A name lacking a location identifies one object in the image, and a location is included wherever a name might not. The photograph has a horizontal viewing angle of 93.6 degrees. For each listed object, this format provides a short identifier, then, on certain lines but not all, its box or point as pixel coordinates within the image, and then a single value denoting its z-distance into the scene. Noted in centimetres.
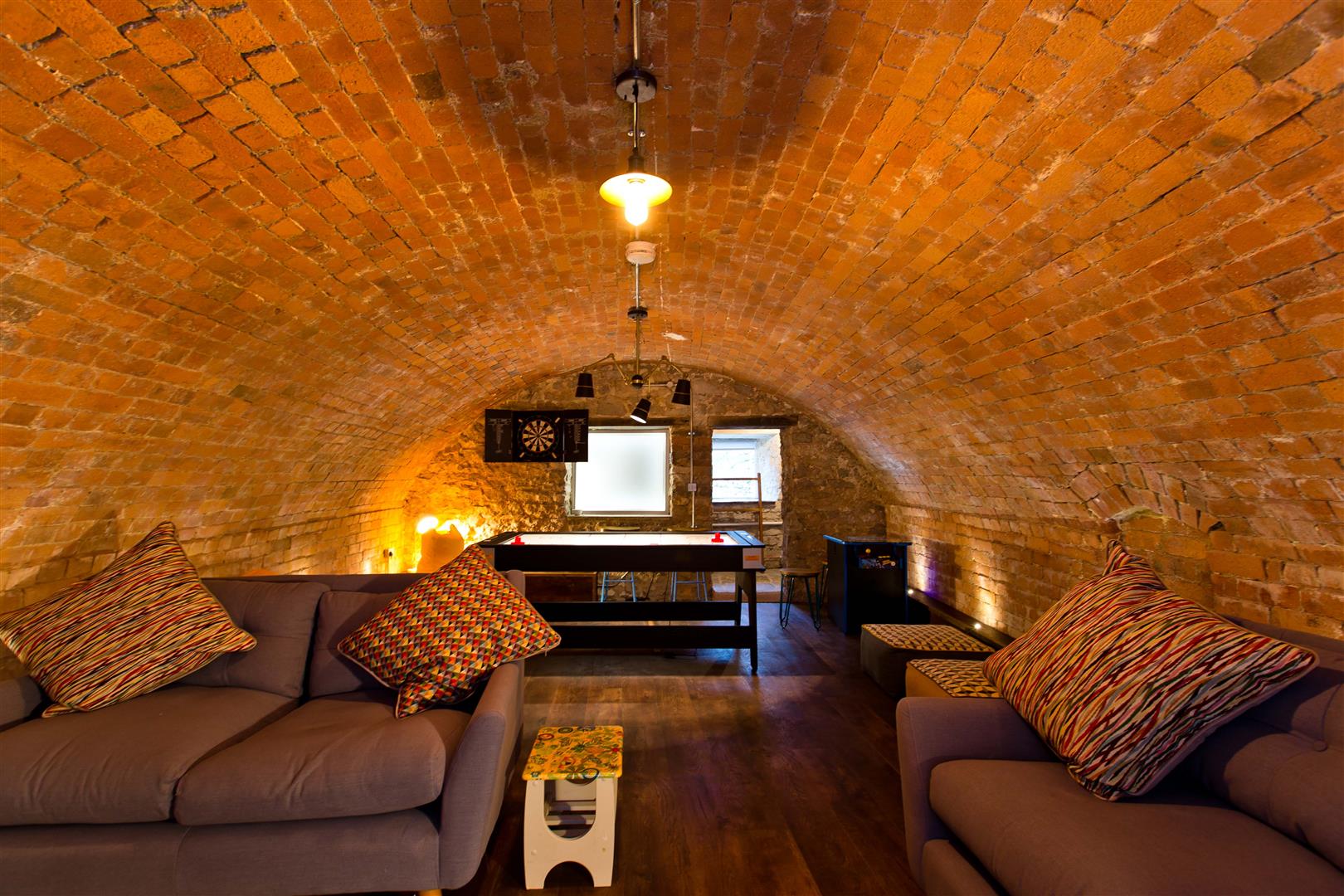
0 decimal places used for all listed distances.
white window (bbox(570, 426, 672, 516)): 854
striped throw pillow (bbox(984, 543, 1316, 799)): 179
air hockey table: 517
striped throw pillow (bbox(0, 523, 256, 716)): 262
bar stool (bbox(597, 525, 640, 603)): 809
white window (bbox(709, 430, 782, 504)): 886
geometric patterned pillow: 270
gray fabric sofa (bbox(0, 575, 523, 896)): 208
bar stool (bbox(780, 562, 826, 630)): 701
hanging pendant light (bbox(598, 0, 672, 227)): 240
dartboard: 825
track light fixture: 419
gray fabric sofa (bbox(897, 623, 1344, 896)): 150
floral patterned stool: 240
